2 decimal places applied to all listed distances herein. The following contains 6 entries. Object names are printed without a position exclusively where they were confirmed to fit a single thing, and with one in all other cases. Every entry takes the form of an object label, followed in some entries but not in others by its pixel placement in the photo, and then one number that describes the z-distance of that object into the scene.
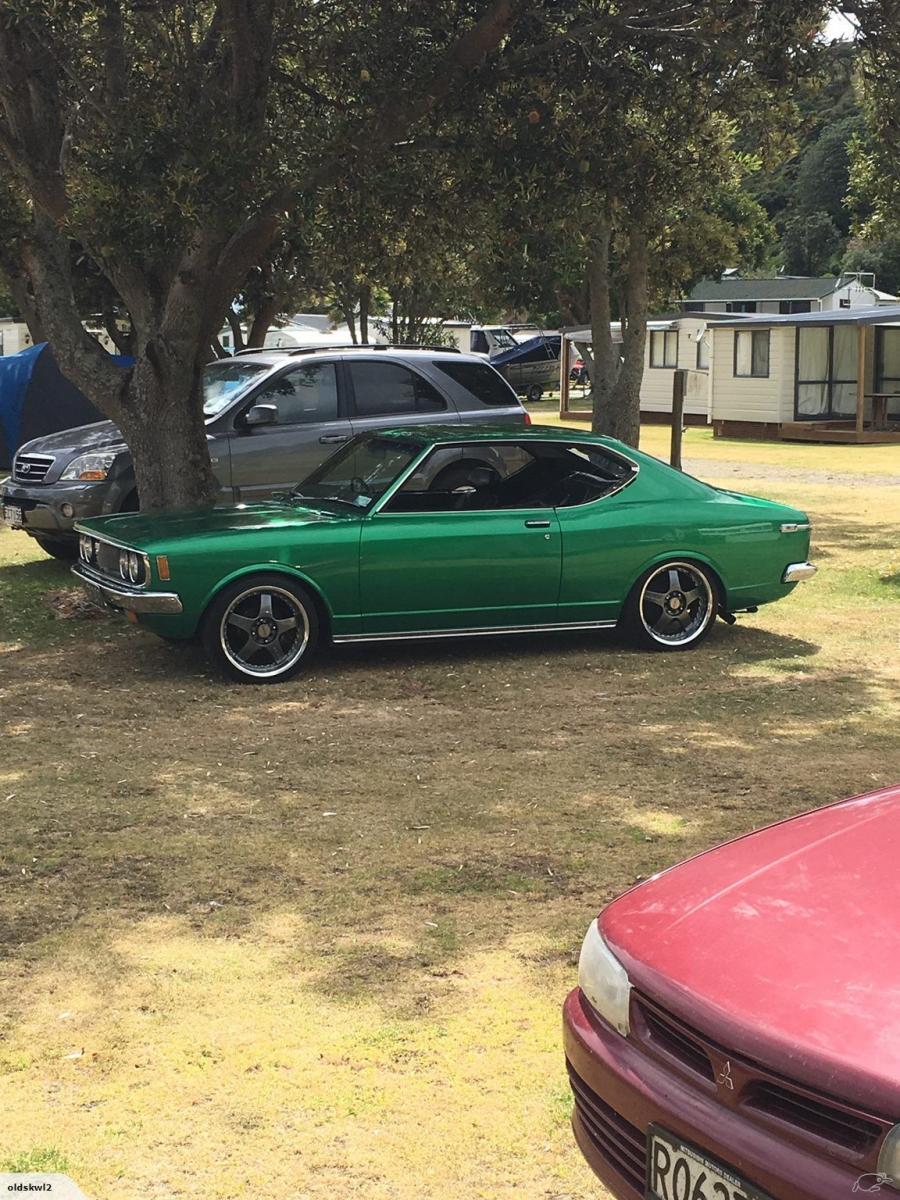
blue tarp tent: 19.08
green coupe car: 8.30
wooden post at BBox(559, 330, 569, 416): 38.41
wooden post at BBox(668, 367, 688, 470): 16.72
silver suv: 12.05
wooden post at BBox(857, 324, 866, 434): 30.20
